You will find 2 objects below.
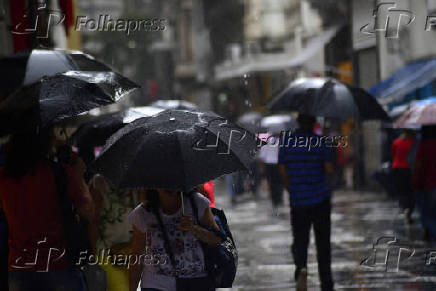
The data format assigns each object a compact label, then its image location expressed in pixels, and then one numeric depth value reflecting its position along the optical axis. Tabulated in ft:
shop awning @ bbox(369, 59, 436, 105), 114.28
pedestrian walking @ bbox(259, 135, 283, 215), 108.66
